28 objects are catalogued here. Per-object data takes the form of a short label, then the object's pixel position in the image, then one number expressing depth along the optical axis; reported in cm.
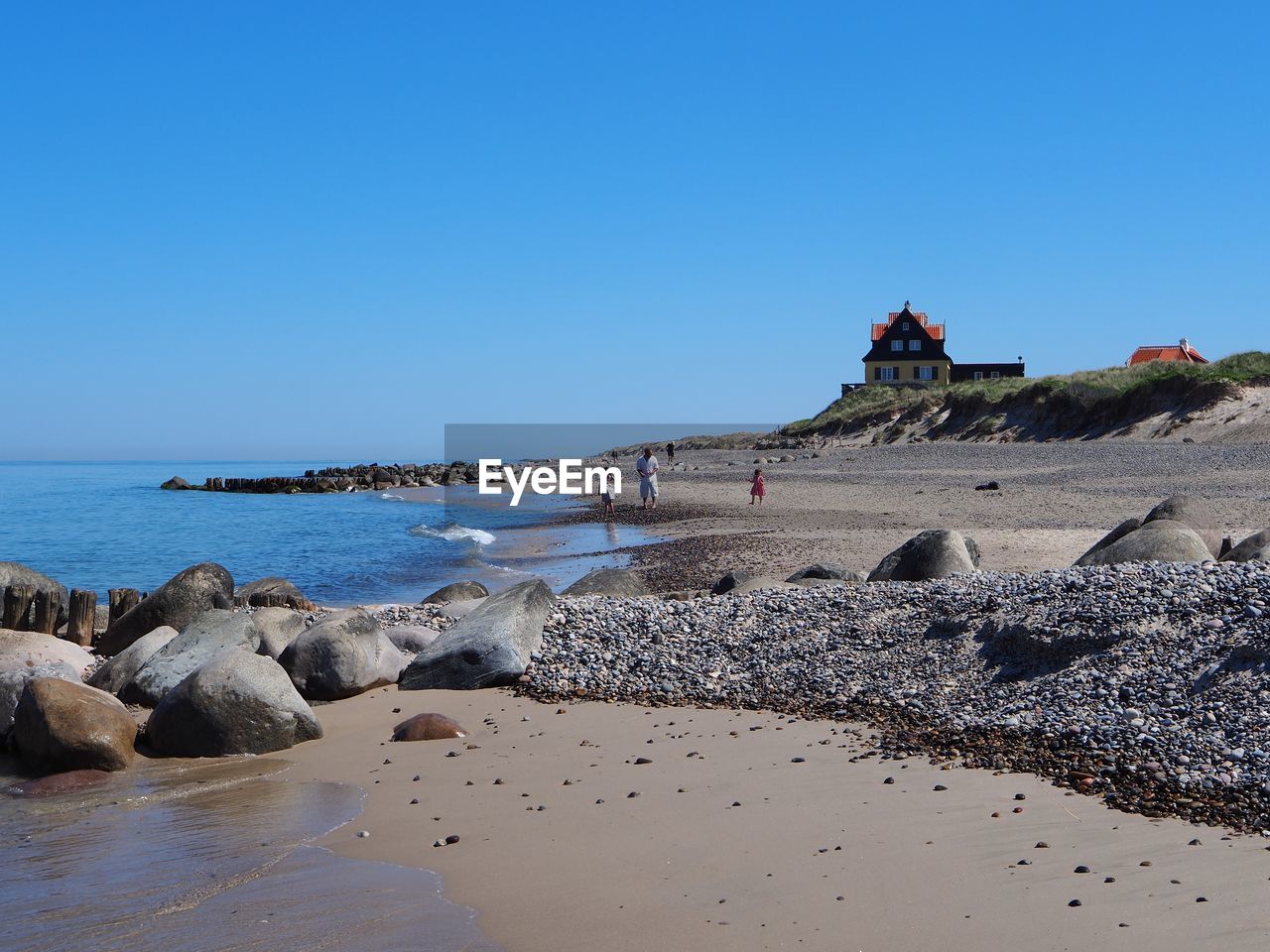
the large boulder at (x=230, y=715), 797
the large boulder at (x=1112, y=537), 1197
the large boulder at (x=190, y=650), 952
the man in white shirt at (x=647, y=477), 3108
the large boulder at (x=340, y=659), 942
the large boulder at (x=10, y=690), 844
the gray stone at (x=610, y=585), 1390
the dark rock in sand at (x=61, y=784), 725
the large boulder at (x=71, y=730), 763
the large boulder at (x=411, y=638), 1068
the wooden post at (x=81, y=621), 1287
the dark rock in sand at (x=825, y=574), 1368
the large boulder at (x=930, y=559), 1234
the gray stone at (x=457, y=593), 1430
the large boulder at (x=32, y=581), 1323
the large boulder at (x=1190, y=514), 1348
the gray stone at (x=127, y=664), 997
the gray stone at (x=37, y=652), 1044
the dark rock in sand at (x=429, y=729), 802
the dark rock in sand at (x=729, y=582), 1343
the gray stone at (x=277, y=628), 1039
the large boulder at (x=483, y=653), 944
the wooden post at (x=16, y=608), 1278
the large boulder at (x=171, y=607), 1238
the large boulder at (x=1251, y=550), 1103
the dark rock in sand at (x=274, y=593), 1443
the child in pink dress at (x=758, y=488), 2933
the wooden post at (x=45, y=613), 1291
